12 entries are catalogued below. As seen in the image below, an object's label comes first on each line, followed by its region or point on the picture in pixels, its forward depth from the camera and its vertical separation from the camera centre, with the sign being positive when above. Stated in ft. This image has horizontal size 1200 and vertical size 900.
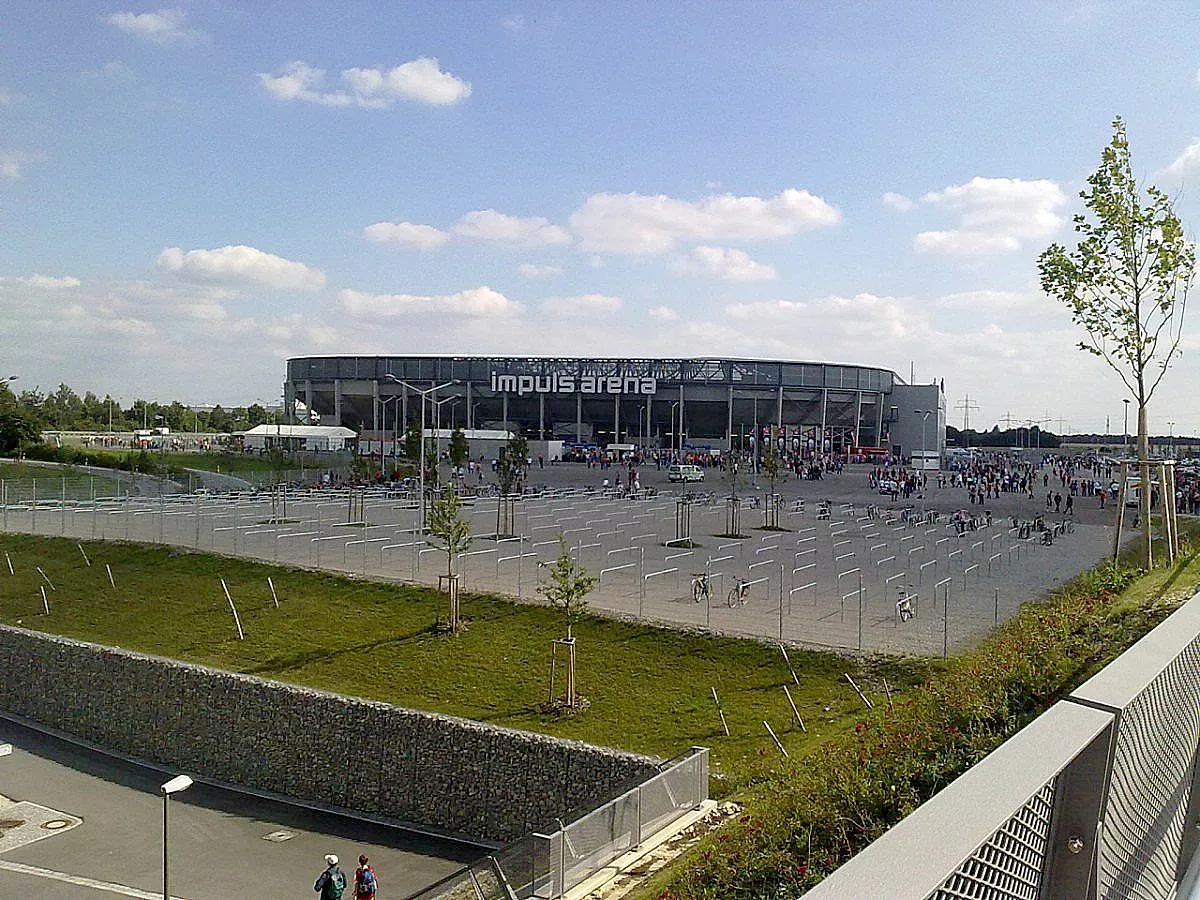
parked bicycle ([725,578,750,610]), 82.64 -12.95
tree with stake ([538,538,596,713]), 62.95 -11.72
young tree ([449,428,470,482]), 197.30 -2.05
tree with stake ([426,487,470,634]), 79.81 -7.56
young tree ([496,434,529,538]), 131.64 -5.49
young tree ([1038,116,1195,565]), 49.44 +9.26
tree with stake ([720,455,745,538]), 133.59 -11.32
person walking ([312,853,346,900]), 47.34 -21.24
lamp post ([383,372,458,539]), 118.83 -9.47
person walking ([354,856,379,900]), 48.37 -21.69
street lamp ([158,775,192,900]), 45.75 -16.15
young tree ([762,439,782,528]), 146.26 -5.64
